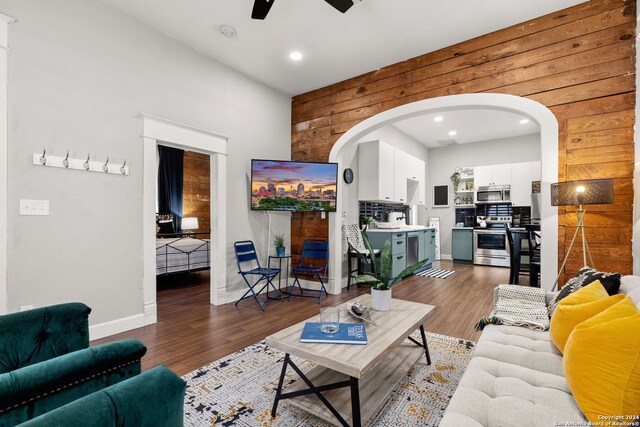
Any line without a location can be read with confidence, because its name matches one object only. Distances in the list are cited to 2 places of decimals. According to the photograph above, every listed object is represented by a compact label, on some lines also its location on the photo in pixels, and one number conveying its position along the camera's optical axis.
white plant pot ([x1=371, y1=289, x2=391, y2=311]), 2.25
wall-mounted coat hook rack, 2.55
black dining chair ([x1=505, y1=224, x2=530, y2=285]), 4.53
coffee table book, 1.70
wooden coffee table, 1.51
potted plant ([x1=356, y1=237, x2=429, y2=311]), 2.23
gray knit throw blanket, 2.02
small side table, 4.48
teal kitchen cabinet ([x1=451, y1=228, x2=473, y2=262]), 7.50
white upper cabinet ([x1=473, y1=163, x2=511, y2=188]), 7.11
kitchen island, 5.32
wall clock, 5.16
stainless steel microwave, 7.14
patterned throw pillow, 1.76
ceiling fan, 2.50
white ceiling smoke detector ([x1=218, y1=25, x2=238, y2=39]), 3.30
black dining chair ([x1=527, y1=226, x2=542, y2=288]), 4.19
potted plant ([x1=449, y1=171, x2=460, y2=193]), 7.91
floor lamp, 2.41
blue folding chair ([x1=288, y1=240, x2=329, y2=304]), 4.50
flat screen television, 4.26
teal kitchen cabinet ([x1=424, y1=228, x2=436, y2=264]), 6.69
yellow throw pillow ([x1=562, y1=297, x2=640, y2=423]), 1.01
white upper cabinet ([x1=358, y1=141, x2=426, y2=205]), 5.45
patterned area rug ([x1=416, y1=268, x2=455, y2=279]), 5.90
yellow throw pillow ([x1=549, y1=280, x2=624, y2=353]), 1.48
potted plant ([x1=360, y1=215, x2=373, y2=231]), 5.55
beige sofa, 1.12
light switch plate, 2.46
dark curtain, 7.40
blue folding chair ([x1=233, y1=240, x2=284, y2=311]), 3.95
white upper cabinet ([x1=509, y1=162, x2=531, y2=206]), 6.86
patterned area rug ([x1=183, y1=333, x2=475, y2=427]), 1.75
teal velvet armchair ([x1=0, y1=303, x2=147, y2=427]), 0.97
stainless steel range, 6.88
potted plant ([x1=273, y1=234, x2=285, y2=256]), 4.55
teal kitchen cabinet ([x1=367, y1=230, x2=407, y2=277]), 5.26
